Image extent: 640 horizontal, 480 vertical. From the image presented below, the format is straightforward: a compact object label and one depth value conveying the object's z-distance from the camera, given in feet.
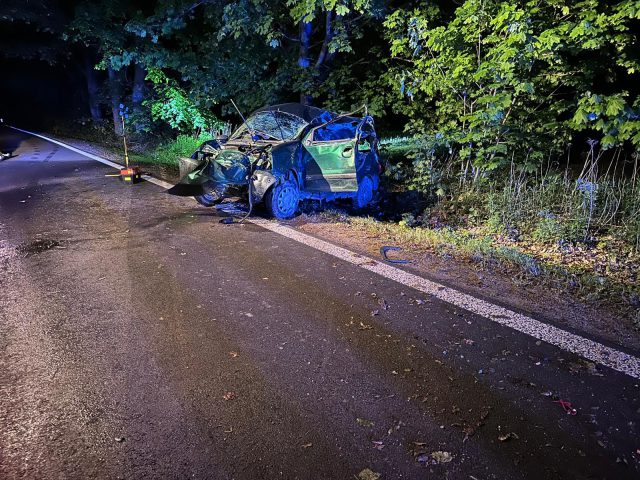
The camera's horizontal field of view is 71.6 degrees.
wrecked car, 23.75
